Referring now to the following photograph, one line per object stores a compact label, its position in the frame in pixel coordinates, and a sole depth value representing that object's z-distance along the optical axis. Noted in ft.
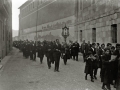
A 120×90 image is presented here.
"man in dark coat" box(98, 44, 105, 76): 26.15
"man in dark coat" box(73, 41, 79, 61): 49.39
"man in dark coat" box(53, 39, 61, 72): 33.12
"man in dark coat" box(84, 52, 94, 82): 25.04
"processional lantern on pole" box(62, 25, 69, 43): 71.74
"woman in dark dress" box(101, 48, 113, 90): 20.17
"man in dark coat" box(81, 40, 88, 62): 47.37
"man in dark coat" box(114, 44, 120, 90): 18.57
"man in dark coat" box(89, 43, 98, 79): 25.08
